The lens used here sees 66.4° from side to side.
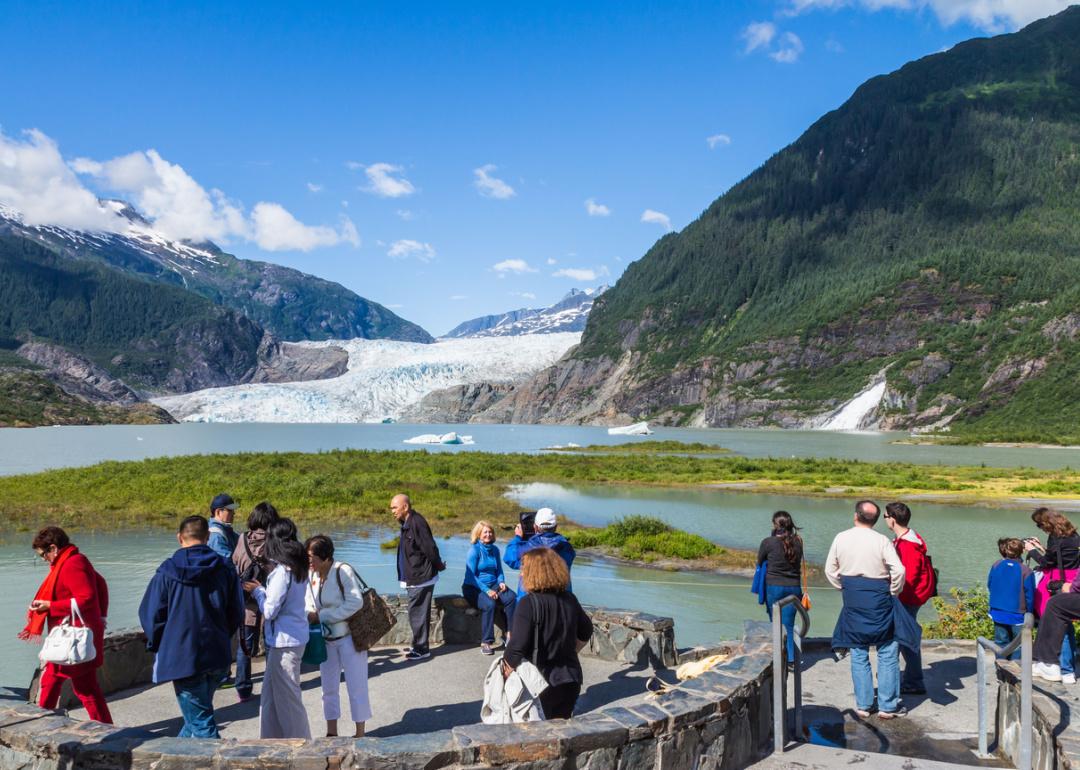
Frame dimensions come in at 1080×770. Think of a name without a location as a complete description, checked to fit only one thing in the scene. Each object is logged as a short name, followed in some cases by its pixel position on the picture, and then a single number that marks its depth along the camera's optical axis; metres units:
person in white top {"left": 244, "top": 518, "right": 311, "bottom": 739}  6.28
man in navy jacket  6.03
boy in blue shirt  8.57
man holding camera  8.06
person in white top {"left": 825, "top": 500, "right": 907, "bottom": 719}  7.42
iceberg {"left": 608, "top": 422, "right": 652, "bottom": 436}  121.46
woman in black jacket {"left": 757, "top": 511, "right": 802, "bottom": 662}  9.03
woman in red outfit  6.32
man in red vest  7.91
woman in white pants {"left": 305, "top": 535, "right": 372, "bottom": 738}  6.73
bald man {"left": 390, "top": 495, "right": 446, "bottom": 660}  9.28
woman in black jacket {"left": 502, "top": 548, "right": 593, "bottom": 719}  5.57
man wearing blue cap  8.10
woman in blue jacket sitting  9.42
